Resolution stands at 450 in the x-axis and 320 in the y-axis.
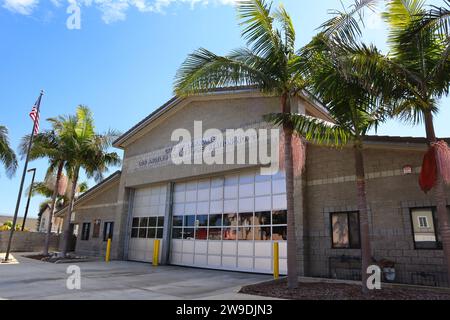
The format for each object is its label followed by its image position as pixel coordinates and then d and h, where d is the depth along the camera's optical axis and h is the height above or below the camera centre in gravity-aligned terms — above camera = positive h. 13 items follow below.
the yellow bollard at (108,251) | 21.46 -0.57
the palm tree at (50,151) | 22.47 +5.64
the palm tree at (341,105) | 8.92 +3.97
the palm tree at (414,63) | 8.27 +4.59
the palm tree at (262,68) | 10.24 +5.20
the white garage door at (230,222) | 15.20 +1.11
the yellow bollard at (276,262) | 13.68 -0.60
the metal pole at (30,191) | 35.44 +4.91
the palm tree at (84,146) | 22.20 +5.98
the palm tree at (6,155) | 22.75 +5.47
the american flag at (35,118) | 21.92 +7.54
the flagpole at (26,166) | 21.58 +4.47
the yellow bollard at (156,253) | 19.17 -0.54
